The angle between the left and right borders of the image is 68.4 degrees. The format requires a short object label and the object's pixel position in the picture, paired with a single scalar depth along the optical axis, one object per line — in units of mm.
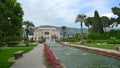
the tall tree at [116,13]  27180
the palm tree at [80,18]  28566
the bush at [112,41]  21559
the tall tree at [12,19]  10758
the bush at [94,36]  28050
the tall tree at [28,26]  26716
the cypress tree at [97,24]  32979
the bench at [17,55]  8131
